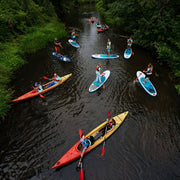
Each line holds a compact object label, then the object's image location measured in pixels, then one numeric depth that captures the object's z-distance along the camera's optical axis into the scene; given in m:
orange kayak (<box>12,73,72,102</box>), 9.28
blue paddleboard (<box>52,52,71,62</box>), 14.28
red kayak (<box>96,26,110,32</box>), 22.61
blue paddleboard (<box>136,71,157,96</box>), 9.95
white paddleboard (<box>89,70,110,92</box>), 10.36
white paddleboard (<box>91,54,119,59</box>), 14.85
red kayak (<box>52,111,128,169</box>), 6.00
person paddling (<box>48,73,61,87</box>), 10.57
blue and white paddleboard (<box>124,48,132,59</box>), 14.73
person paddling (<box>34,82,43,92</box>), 9.69
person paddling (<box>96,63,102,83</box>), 9.92
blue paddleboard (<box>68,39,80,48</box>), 17.53
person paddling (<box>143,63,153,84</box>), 10.45
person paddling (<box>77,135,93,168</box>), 6.27
